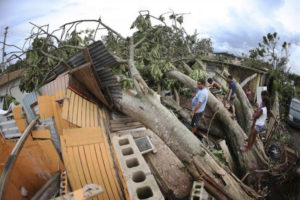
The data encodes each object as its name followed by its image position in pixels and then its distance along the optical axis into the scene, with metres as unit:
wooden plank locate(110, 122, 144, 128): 4.15
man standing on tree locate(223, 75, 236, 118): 5.58
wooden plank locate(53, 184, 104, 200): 1.47
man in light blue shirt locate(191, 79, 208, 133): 4.32
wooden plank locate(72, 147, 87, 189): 2.94
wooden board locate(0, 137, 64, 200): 2.47
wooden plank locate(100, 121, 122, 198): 2.98
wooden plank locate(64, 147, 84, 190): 2.87
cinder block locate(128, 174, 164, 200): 1.74
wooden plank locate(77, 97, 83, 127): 3.41
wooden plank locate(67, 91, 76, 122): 3.31
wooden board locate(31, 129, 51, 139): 3.16
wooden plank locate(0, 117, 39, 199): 1.91
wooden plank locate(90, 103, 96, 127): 3.64
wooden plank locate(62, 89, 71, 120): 3.26
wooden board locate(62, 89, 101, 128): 3.35
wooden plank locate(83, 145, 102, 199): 3.00
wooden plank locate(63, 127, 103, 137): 3.18
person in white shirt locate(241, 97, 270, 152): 4.14
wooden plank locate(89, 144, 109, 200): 2.90
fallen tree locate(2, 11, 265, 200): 3.43
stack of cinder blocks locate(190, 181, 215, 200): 3.05
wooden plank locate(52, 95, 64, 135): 3.41
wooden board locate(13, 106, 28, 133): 3.54
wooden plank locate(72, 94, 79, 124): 3.36
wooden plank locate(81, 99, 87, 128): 3.46
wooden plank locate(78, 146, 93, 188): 2.98
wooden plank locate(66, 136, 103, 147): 3.14
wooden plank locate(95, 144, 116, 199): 2.92
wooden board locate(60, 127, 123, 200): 2.93
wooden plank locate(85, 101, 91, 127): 3.54
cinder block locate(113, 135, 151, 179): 2.01
